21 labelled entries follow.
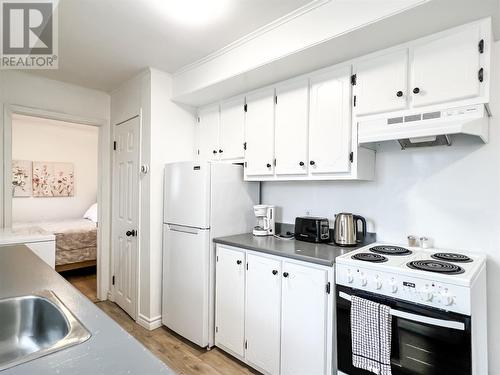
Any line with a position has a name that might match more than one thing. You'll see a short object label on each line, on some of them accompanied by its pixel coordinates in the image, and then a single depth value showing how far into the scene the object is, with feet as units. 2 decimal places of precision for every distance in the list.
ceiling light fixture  5.81
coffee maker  8.33
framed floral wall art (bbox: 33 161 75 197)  17.30
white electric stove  4.19
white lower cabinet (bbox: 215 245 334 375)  5.66
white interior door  9.64
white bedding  13.91
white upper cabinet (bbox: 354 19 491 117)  4.94
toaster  7.26
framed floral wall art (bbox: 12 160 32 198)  16.56
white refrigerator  7.78
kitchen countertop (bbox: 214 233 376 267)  5.84
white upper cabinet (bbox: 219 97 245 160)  8.72
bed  13.24
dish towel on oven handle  4.75
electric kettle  6.77
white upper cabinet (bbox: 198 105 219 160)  9.48
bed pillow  17.33
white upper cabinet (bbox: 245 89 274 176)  7.97
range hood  4.90
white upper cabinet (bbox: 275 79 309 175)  7.25
